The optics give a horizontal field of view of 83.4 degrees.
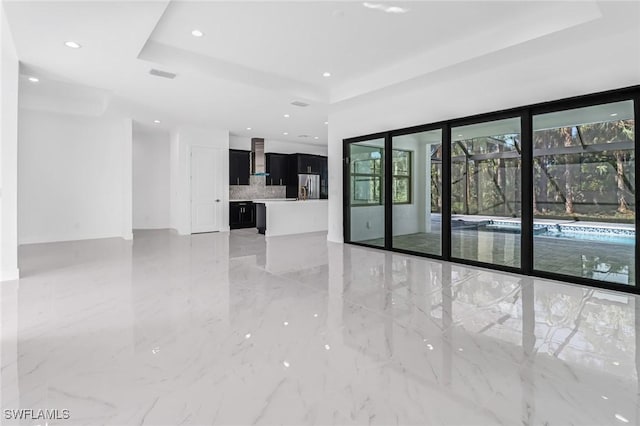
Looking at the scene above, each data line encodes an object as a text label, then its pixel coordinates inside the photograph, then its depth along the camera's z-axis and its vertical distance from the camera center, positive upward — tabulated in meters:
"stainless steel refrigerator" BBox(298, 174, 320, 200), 11.67 +0.80
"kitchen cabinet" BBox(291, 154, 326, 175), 11.61 +1.55
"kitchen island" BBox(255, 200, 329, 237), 8.82 -0.17
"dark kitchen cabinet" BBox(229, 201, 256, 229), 10.23 -0.11
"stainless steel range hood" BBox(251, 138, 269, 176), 10.04 +1.50
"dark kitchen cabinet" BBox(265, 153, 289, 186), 11.39 +1.35
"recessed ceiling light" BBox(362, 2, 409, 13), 3.65 +2.09
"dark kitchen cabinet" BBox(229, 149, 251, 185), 10.36 +1.28
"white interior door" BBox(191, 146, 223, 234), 9.27 +0.55
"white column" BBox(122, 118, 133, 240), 8.19 +0.77
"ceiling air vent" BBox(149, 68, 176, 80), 5.00 +1.94
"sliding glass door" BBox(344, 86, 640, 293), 4.06 +0.27
